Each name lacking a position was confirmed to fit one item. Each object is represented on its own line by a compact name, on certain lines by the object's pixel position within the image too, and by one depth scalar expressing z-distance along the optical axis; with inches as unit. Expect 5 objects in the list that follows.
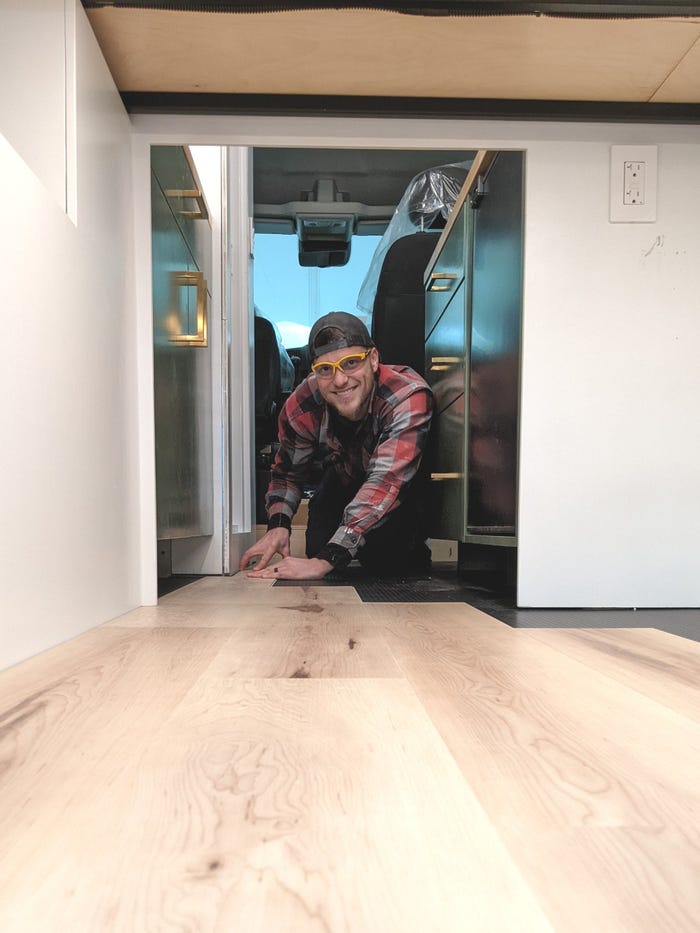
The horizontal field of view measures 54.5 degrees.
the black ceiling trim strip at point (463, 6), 45.3
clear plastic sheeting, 144.5
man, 84.7
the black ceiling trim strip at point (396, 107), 58.4
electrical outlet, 59.7
